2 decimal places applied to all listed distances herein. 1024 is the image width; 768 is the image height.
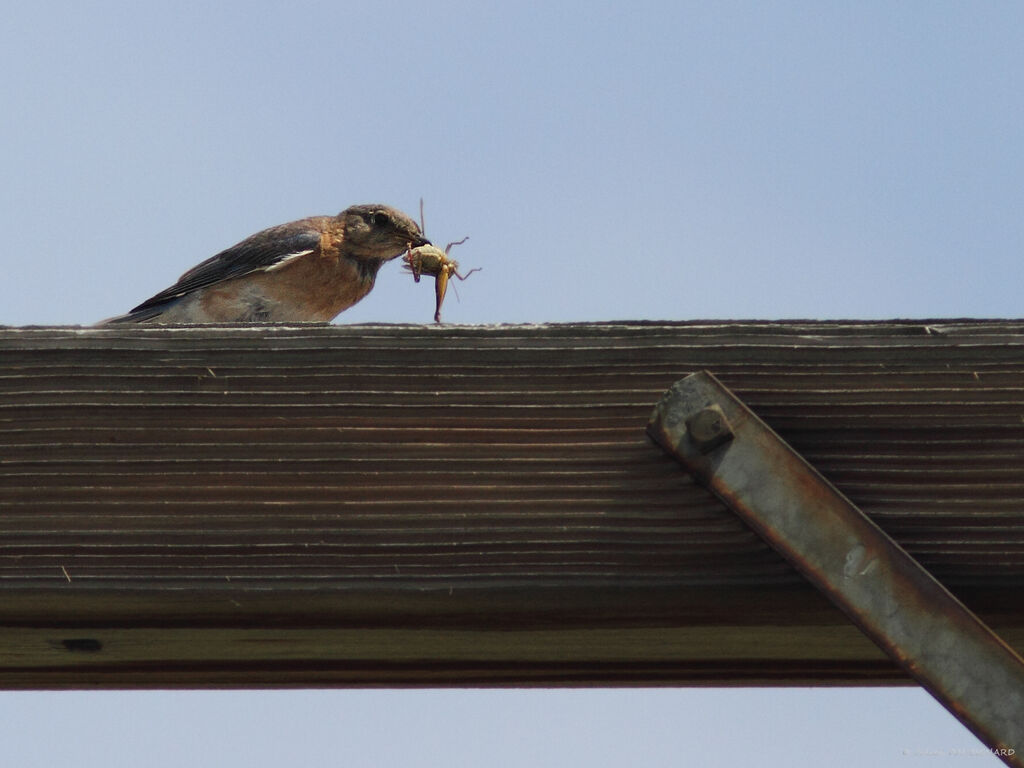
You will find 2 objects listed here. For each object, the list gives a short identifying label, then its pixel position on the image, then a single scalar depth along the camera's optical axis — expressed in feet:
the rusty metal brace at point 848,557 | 17.69
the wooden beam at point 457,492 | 17.87
